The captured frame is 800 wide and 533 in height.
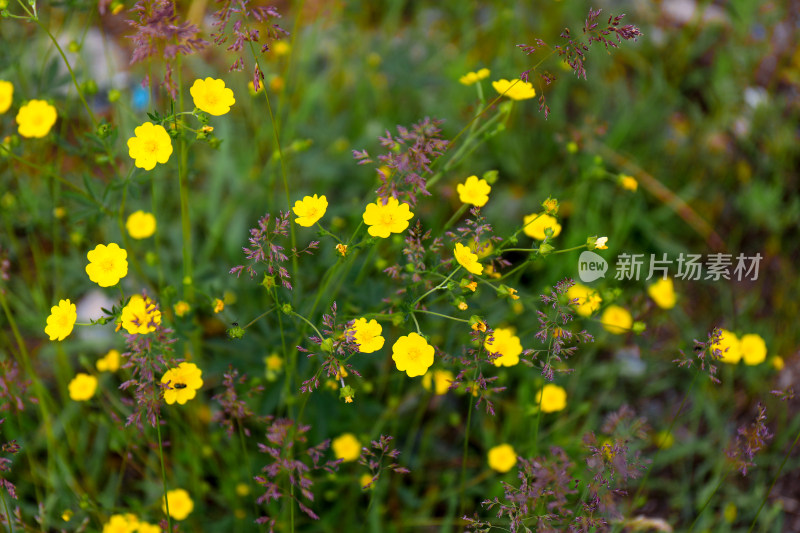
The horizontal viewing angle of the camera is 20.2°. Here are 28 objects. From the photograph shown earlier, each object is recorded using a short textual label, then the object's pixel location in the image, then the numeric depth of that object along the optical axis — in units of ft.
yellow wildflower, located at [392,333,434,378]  3.52
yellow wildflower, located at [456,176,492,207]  3.65
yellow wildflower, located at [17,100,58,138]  3.81
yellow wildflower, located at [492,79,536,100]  3.70
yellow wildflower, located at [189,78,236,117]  3.59
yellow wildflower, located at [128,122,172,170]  3.56
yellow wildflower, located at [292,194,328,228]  3.56
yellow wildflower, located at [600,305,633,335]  4.06
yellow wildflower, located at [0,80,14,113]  3.84
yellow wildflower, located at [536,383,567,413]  3.93
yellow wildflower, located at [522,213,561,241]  3.68
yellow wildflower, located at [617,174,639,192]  3.87
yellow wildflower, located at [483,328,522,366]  3.74
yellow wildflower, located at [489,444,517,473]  3.87
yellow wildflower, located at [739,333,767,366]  3.91
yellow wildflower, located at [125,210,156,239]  4.02
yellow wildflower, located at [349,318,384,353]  3.51
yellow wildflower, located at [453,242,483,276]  3.51
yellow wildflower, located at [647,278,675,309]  4.05
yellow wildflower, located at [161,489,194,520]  3.80
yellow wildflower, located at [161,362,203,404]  3.57
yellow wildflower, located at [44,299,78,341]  3.56
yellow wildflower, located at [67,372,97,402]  3.81
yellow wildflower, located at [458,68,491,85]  3.73
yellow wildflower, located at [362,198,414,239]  3.53
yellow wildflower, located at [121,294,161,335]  3.48
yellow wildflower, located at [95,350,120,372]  3.87
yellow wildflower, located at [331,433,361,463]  3.92
